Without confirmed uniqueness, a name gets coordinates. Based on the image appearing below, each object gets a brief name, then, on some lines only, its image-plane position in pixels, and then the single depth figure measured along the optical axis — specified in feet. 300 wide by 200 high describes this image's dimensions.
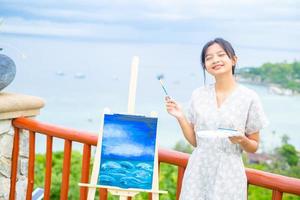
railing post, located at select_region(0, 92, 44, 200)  15.17
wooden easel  12.84
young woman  11.33
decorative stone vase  15.04
